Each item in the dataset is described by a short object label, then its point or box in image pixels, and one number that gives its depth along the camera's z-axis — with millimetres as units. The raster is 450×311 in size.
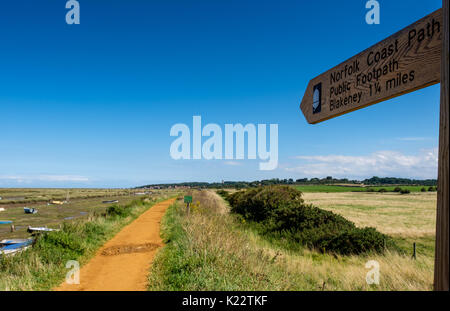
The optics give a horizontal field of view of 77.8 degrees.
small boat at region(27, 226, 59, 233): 24494
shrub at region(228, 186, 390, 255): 10727
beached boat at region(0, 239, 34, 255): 17509
